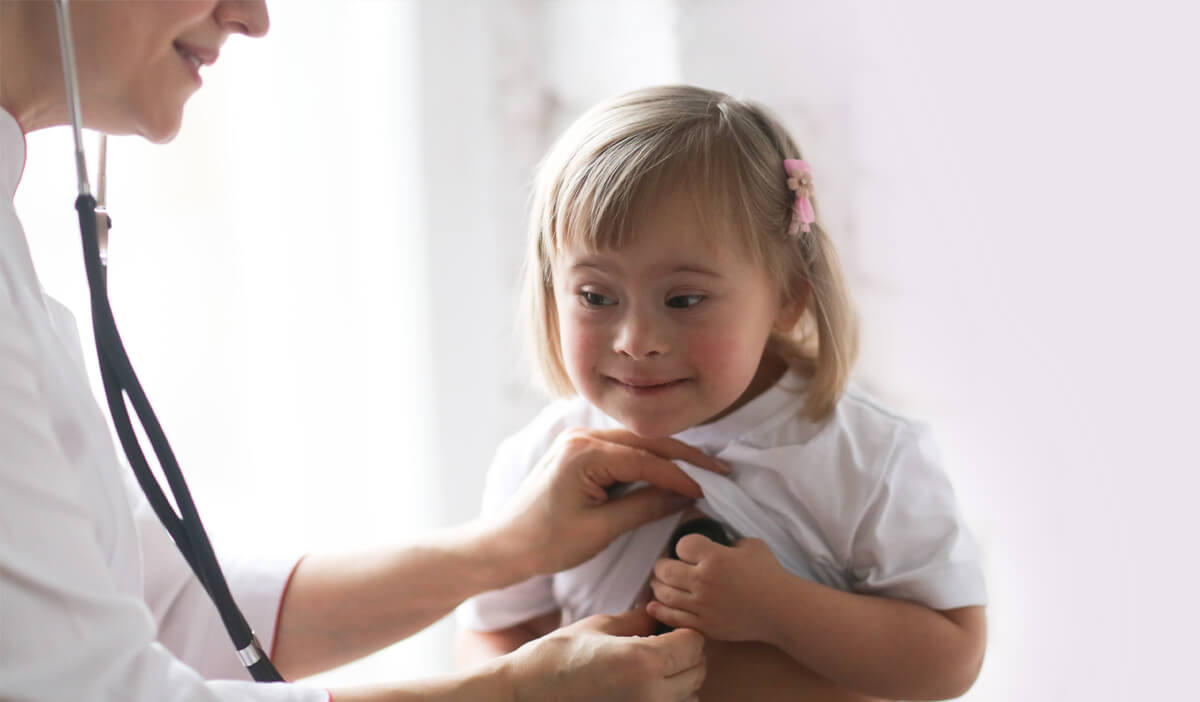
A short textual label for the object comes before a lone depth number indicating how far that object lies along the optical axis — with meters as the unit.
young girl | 0.92
